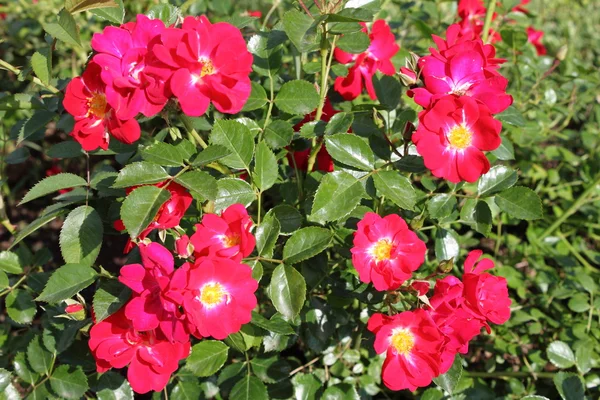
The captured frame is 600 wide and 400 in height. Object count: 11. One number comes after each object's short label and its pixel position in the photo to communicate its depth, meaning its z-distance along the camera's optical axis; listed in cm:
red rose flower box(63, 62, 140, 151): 52
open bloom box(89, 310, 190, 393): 53
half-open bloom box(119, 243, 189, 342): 49
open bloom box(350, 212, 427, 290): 54
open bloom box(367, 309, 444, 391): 53
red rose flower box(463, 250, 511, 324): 53
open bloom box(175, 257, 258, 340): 48
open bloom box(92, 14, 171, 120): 50
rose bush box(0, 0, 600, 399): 51
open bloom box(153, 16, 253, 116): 49
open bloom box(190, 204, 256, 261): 50
